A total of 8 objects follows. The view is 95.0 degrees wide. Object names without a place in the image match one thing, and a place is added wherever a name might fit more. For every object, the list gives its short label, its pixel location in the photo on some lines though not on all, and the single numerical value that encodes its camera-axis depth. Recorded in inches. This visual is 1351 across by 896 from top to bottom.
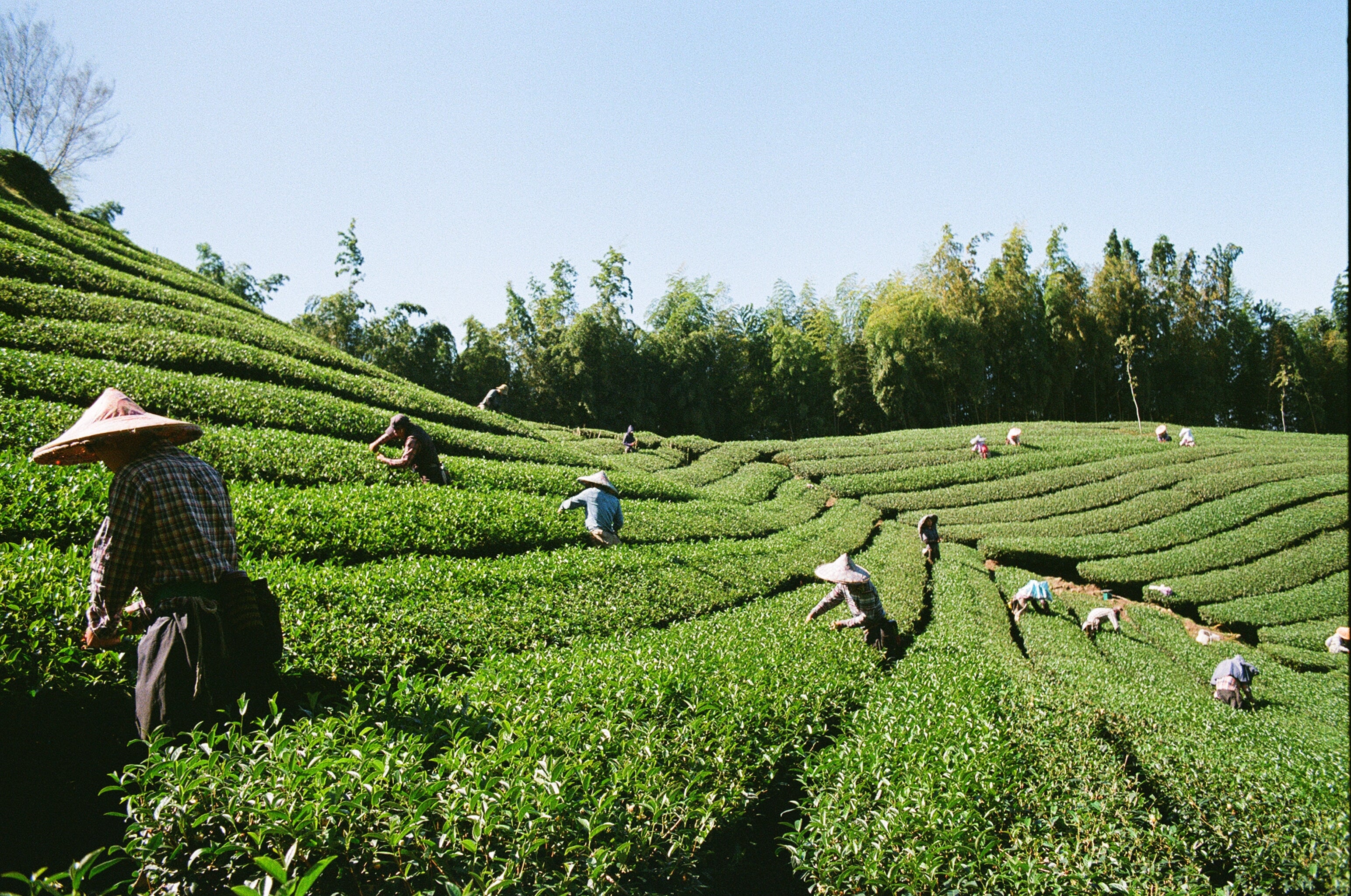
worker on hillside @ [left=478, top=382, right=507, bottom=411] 904.3
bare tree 1127.6
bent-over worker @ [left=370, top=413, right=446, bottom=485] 456.8
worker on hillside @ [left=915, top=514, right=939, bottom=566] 650.8
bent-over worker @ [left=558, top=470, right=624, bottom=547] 414.6
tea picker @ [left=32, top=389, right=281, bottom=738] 135.1
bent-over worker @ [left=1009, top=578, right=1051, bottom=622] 515.5
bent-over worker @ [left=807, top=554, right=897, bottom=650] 331.9
